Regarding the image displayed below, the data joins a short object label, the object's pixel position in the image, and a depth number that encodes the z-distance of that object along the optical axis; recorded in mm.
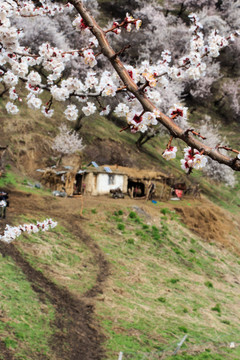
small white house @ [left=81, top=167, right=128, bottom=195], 29469
